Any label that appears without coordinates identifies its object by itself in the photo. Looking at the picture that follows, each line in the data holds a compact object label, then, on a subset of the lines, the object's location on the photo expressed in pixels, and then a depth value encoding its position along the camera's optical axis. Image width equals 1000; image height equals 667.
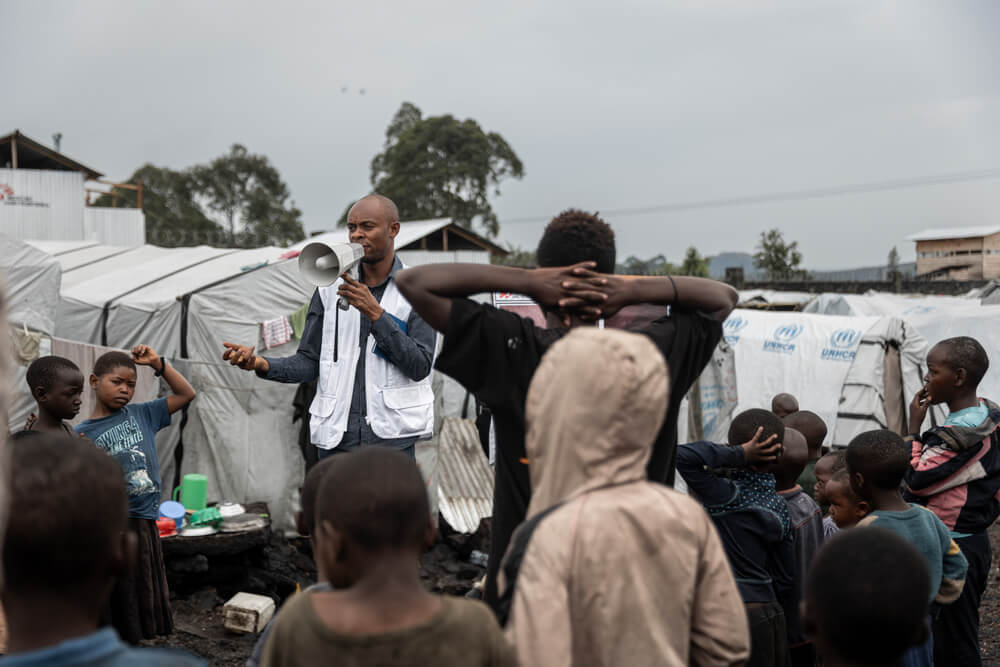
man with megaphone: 3.64
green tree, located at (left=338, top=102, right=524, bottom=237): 39.91
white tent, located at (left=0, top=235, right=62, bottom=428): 6.64
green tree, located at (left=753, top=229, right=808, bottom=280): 30.61
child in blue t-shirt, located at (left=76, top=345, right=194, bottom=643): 4.22
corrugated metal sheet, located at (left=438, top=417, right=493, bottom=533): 8.84
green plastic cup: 7.24
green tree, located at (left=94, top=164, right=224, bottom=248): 41.28
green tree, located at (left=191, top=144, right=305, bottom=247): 42.59
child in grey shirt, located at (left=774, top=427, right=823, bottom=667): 3.48
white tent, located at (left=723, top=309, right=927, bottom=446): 10.29
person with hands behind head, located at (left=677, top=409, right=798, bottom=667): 3.12
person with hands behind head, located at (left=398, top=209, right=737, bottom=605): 2.32
